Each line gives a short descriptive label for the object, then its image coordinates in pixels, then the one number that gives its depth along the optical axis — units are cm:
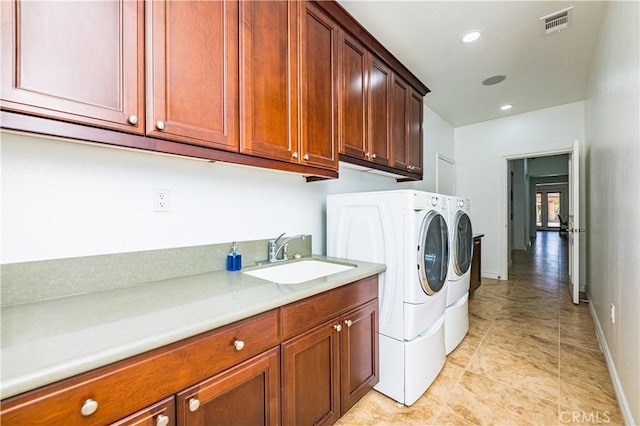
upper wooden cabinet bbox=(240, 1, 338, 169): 134
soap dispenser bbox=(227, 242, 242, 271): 159
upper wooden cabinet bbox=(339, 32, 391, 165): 192
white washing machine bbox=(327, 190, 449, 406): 169
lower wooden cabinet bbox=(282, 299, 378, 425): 120
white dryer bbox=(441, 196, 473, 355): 226
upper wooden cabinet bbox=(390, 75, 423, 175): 247
